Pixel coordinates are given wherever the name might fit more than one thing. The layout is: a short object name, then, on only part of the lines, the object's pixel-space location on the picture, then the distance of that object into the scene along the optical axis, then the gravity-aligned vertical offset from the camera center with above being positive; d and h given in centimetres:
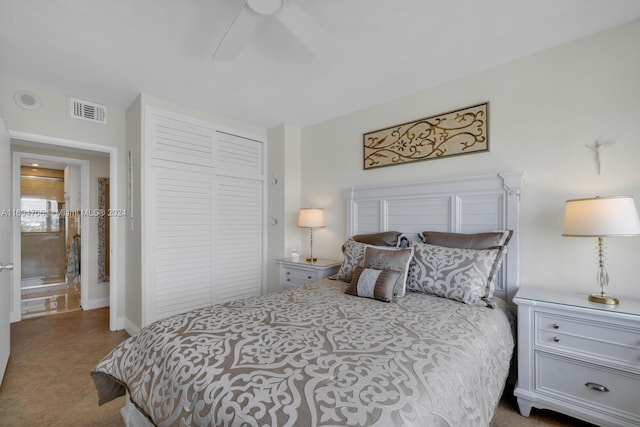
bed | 88 -56
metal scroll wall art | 239 +68
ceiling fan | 144 +102
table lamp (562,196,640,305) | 158 -5
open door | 206 -20
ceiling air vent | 291 +107
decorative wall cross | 189 +41
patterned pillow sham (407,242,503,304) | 188 -41
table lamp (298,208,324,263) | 327 -6
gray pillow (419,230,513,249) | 207 -21
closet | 289 -1
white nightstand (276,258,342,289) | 299 -62
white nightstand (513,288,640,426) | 153 -83
